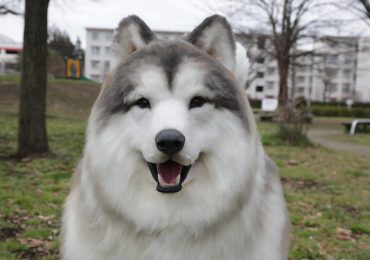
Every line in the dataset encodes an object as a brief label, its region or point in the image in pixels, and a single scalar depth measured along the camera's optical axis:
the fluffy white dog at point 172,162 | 1.95
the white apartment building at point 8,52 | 43.06
